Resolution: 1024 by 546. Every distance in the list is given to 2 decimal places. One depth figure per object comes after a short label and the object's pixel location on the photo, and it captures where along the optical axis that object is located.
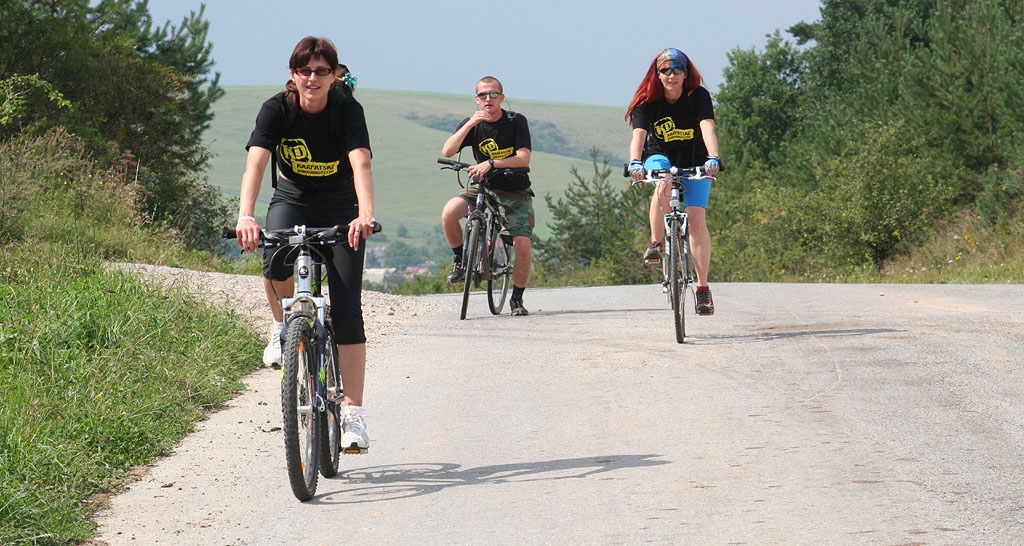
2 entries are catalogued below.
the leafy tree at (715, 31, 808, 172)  79.38
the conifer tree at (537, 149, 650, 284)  81.56
